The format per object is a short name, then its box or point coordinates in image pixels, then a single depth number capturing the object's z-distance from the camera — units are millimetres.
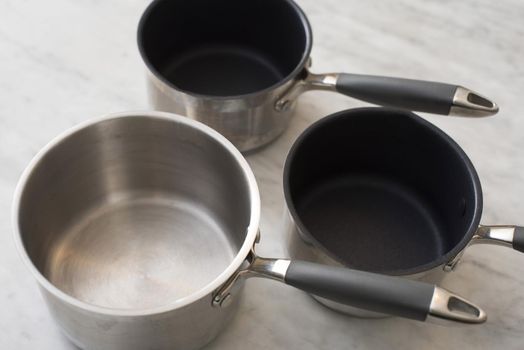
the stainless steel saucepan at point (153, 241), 657
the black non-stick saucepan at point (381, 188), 830
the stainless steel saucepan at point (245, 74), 834
